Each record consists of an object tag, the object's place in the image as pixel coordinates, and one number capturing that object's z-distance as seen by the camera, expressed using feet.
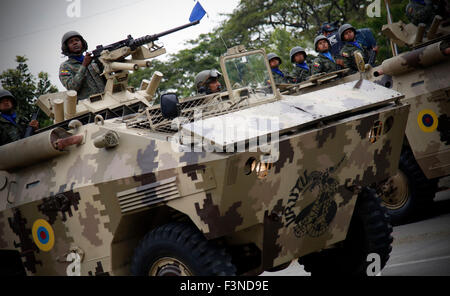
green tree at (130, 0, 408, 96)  73.97
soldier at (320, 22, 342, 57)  44.02
